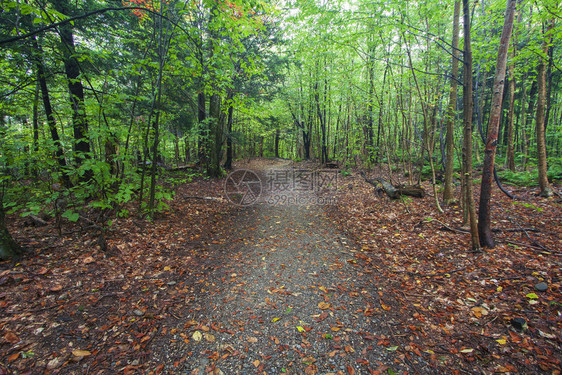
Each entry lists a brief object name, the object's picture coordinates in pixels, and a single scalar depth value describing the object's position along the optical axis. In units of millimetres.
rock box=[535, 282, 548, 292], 3053
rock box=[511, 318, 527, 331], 2601
